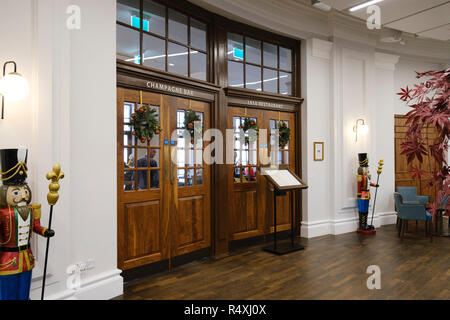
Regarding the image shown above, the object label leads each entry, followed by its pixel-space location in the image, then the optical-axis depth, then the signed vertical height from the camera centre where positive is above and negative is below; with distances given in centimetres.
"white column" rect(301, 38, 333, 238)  583 +56
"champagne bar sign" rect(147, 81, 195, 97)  392 +94
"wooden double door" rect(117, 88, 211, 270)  368 -29
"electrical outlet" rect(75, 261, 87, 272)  303 -96
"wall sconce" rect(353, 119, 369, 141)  629 +65
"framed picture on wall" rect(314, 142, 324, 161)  591 +20
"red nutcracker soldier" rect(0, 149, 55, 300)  228 -46
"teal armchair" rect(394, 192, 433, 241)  554 -86
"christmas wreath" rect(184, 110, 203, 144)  433 +55
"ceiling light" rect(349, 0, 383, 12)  466 +228
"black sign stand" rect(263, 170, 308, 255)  475 -131
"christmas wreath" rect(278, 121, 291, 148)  556 +49
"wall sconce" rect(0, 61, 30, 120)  239 +58
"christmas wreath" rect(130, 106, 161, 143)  369 +46
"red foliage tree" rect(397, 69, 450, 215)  177 +21
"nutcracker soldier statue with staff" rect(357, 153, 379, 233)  598 -54
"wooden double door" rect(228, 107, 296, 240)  505 -32
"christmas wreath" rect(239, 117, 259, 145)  513 +57
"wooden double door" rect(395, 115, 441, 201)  735 -11
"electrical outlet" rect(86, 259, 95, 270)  312 -97
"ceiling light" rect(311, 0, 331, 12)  536 +265
